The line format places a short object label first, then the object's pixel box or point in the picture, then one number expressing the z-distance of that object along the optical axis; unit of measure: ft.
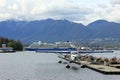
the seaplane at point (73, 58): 213.28
